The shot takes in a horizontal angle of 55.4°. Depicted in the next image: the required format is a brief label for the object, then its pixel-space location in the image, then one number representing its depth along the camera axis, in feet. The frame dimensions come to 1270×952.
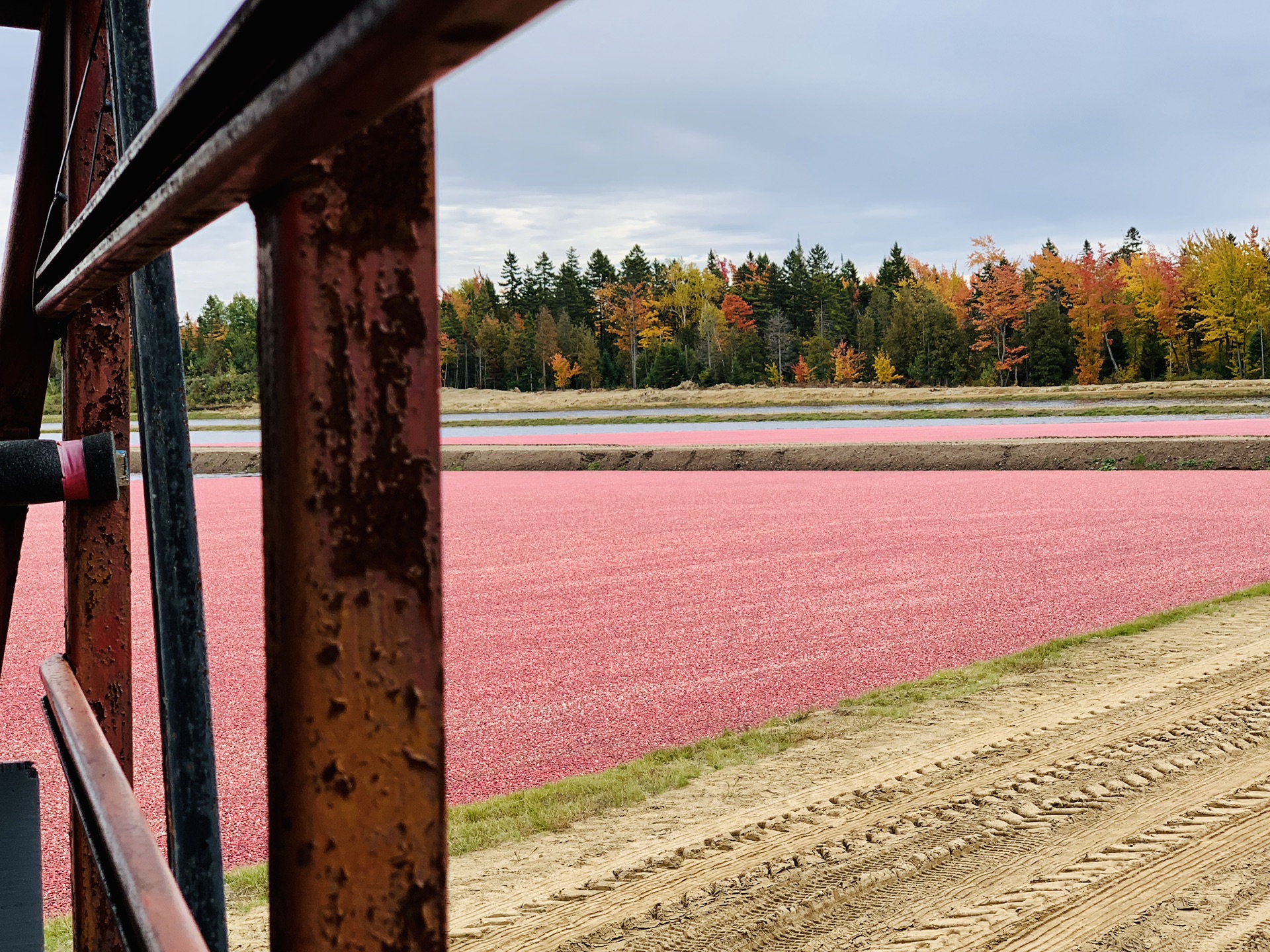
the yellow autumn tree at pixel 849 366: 288.92
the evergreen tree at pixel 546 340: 312.50
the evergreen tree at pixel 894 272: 334.24
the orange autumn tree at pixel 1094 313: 246.47
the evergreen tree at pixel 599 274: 358.23
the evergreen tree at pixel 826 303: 313.94
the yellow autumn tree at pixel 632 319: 328.90
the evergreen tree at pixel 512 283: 390.01
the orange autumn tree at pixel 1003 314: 259.39
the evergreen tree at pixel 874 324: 291.17
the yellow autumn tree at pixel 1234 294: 226.38
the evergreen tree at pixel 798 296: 325.01
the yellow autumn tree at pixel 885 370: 271.69
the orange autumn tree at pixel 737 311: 327.47
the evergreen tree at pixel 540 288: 359.87
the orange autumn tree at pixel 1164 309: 240.32
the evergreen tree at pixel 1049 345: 247.50
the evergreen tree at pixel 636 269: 341.41
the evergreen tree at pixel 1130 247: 335.30
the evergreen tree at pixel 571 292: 347.36
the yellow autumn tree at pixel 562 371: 313.32
